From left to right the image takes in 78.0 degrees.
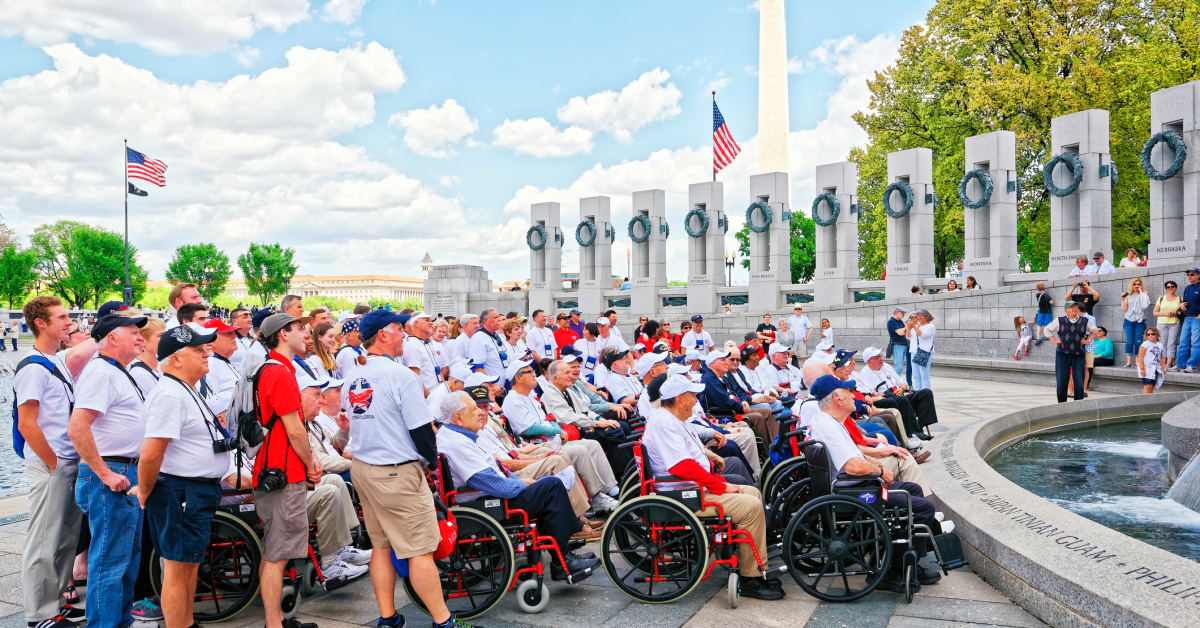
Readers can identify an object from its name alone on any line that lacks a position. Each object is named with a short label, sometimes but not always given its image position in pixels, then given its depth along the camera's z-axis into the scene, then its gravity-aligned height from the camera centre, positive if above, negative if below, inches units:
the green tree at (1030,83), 932.6 +301.4
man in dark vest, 449.4 -23.7
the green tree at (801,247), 2121.1 +180.8
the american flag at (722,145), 1051.9 +232.4
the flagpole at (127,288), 1353.8 +52.6
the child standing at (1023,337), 673.0 -28.7
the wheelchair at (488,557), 180.5 -61.6
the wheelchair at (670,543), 184.1 -59.6
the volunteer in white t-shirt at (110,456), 163.9 -32.6
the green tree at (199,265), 3508.9 +228.7
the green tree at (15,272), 2423.7 +137.9
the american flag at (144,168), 1208.2 +238.8
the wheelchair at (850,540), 183.2 -59.0
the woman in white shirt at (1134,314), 555.2 -6.9
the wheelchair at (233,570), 179.8 -64.2
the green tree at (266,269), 3745.1 +216.0
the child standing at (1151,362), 488.1 -37.9
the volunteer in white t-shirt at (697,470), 188.5 -43.4
